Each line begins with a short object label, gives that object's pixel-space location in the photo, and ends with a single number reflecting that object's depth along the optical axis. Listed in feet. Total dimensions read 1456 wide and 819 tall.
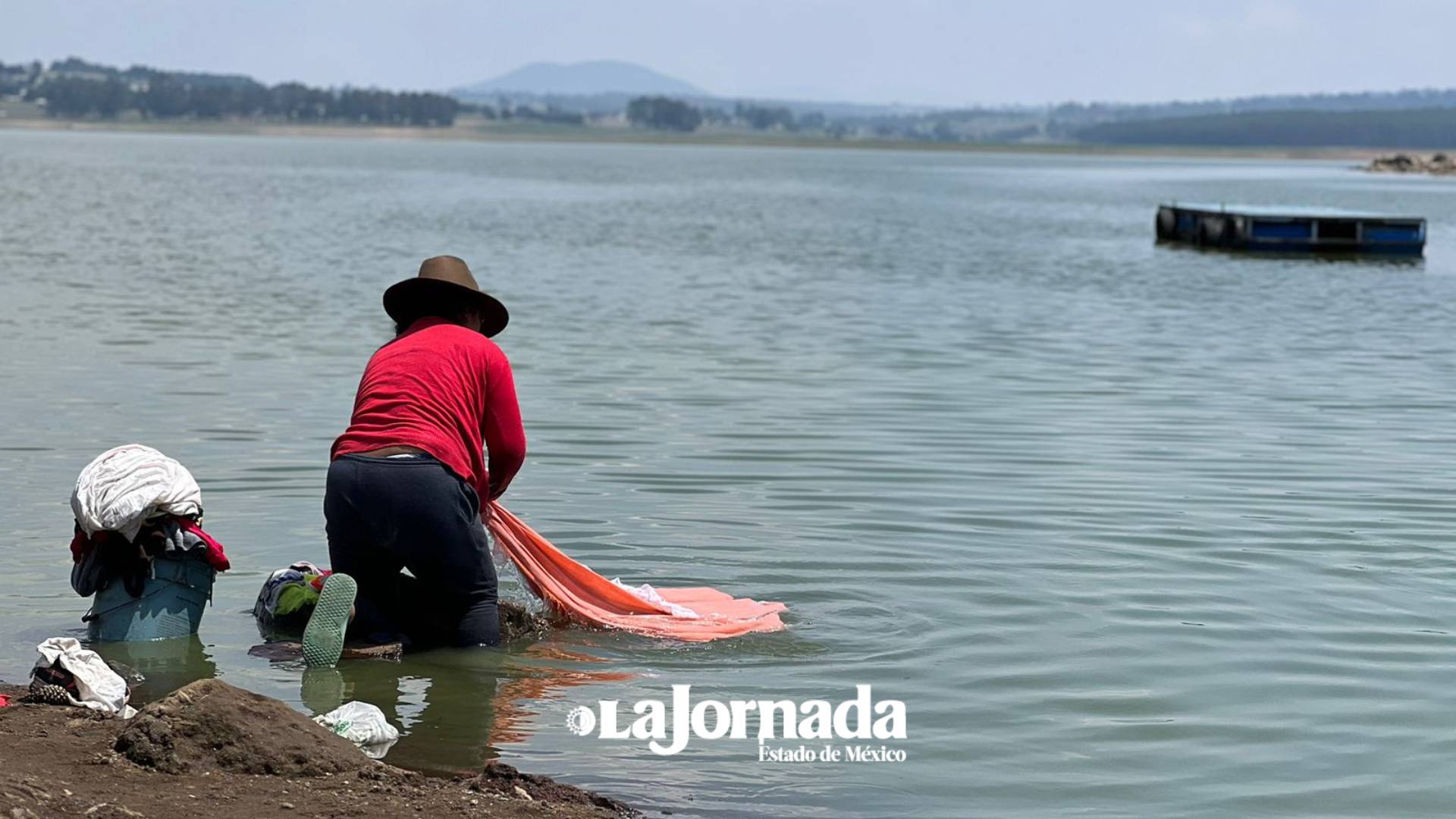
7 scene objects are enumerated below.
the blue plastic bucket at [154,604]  25.89
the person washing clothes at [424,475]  24.06
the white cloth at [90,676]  22.06
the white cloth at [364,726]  21.50
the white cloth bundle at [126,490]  24.17
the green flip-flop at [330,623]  23.95
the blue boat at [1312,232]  145.28
